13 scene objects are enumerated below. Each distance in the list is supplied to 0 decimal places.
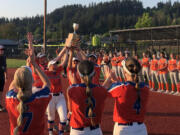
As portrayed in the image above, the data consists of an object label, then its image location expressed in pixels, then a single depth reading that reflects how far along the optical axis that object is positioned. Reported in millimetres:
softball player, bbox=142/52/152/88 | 15391
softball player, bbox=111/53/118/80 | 18719
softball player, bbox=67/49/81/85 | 6980
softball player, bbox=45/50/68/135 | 6211
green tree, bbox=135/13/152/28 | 80812
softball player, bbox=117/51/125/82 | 17934
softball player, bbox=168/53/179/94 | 13352
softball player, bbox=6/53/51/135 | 2982
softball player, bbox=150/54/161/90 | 14492
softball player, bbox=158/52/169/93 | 13727
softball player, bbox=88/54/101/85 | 7321
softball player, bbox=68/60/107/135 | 3490
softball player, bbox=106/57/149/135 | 3746
